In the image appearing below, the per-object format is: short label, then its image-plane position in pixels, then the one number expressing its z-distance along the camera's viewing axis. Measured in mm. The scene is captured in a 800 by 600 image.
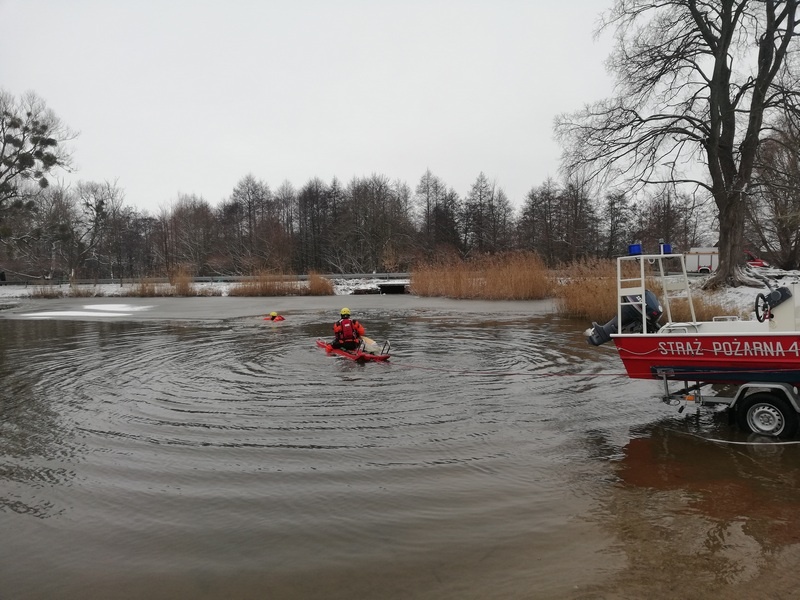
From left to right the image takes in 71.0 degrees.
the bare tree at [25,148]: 39219
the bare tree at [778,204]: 20081
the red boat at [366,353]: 11555
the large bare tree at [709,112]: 21453
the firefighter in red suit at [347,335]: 12219
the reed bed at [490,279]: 27859
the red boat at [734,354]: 6016
